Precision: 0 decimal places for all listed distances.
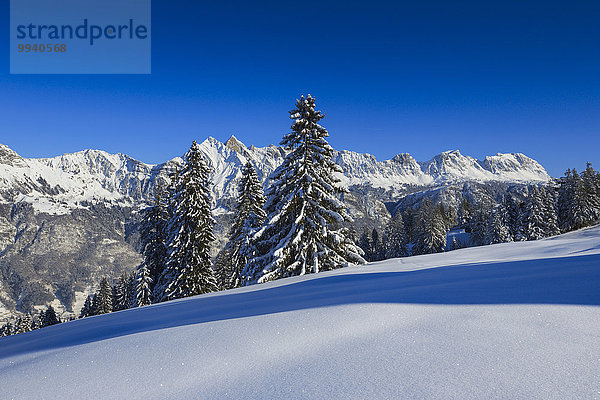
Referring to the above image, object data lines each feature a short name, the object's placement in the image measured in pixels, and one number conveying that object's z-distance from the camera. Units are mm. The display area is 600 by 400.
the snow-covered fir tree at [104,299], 47875
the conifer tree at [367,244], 76975
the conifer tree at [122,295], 51544
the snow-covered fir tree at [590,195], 41562
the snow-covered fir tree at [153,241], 23672
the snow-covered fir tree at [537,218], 42156
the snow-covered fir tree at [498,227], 45469
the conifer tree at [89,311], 54850
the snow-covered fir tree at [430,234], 48984
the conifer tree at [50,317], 52812
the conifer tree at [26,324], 53688
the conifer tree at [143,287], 23656
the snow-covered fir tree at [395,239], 63750
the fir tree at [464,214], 79431
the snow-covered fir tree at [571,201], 41781
